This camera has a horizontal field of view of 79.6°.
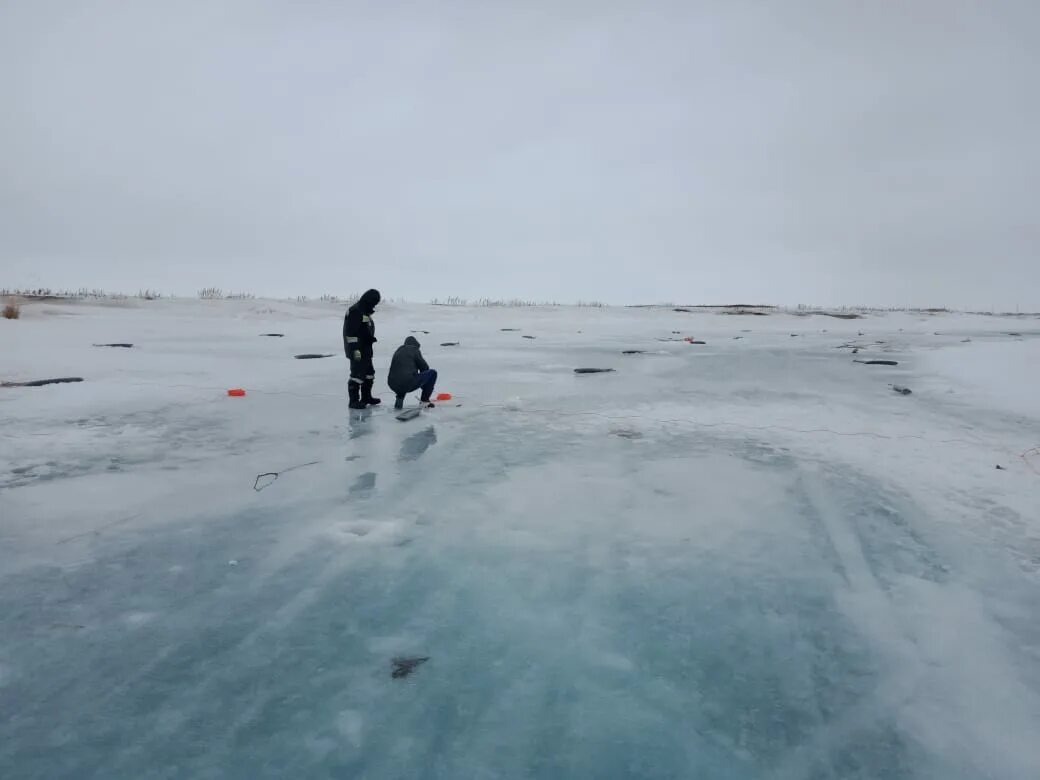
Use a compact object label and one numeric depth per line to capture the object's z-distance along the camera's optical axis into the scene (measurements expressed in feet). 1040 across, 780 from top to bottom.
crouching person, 28.94
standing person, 28.17
